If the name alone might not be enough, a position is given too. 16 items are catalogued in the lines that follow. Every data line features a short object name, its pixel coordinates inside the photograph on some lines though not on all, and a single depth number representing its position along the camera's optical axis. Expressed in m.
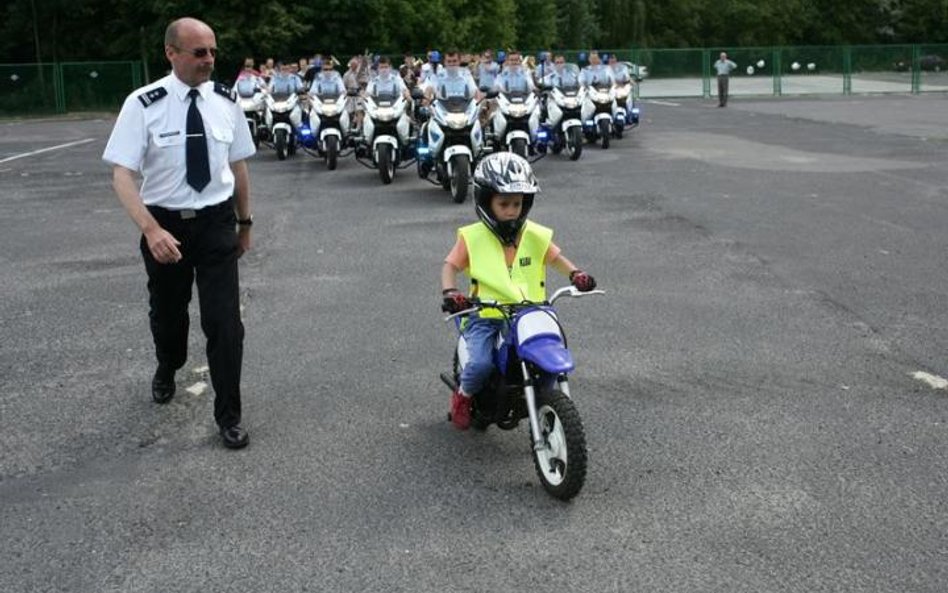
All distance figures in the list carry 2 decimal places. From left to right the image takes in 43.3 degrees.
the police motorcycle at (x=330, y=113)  19.88
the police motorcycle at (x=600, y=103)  23.02
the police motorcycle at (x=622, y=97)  24.55
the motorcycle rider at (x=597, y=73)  22.91
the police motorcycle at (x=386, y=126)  17.33
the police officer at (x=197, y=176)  5.51
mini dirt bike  4.81
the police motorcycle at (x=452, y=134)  15.28
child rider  5.23
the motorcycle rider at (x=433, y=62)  20.66
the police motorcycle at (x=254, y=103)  25.06
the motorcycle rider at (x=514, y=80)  18.05
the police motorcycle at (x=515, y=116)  17.75
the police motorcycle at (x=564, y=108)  20.89
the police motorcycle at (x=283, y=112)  22.31
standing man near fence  39.81
